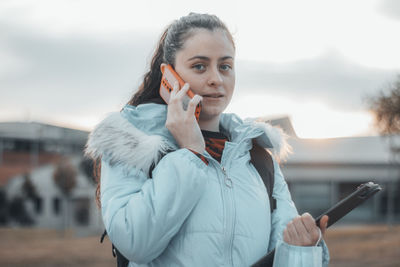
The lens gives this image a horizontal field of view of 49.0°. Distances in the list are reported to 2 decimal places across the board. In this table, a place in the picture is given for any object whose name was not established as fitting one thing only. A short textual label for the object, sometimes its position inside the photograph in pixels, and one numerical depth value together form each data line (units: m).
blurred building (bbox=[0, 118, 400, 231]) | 28.77
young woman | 1.55
